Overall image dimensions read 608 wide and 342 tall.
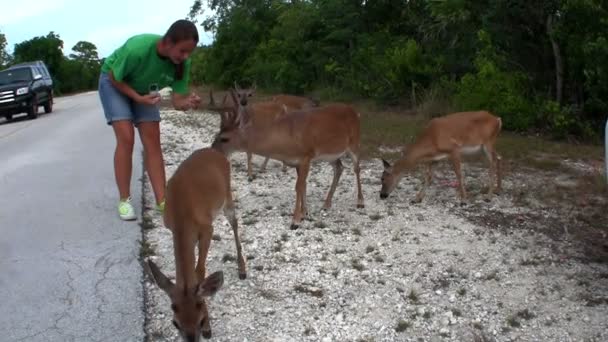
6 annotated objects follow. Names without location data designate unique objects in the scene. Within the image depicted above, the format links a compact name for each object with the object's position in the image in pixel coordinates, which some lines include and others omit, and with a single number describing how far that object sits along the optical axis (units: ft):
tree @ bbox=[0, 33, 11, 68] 201.26
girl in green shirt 21.86
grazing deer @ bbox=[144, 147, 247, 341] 13.71
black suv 79.56
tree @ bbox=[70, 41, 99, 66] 317.73
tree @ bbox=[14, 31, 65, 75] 233.21
